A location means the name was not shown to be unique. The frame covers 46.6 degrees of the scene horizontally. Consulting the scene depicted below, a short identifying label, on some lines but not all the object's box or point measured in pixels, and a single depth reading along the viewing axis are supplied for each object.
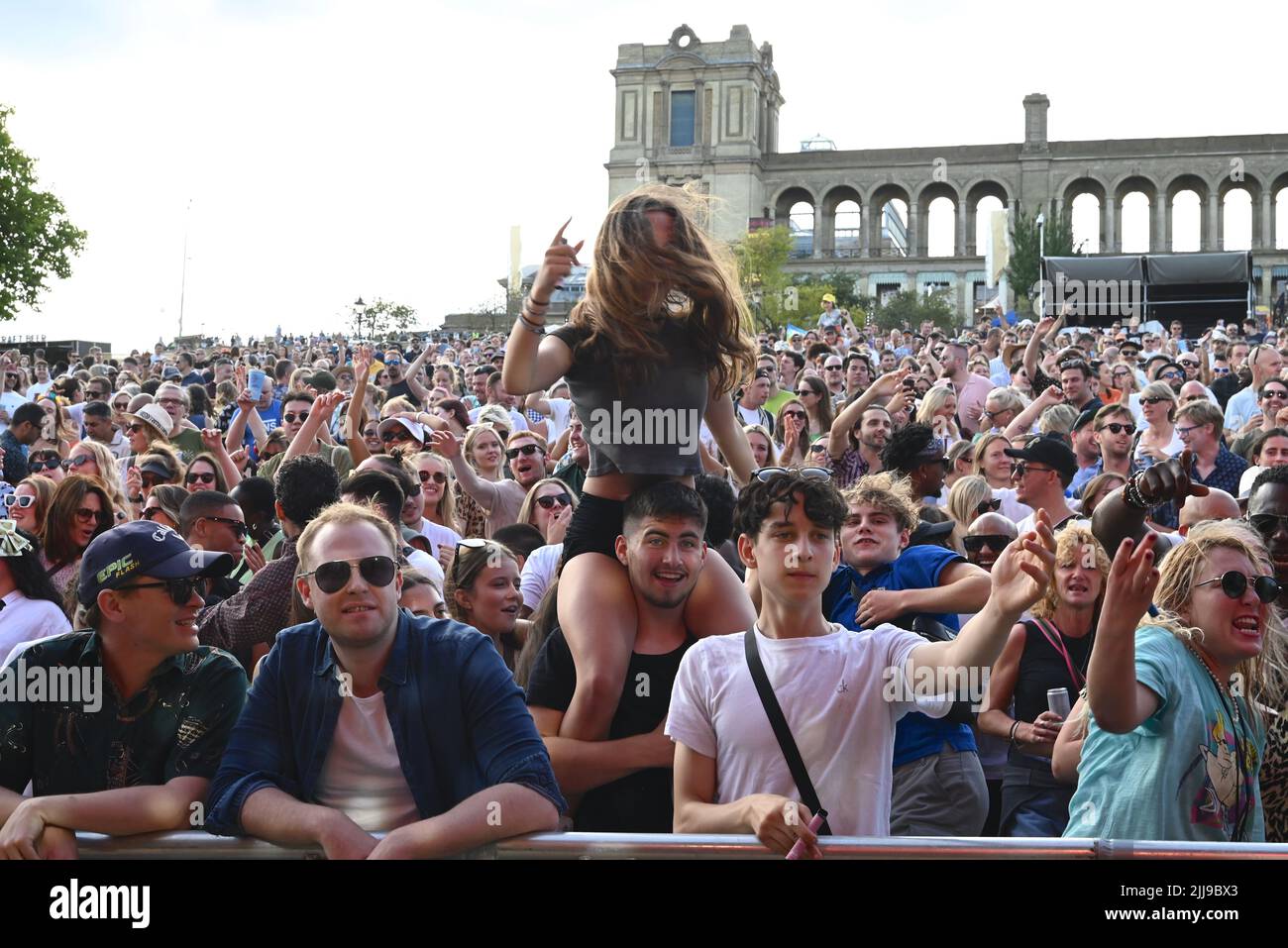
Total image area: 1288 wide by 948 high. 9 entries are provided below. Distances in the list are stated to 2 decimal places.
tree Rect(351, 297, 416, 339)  57.88
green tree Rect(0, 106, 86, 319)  49.78
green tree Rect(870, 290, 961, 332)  58.23
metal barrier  3.51
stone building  76.06
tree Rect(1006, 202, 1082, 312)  58.31
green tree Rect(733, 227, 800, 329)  57.09
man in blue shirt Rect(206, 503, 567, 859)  3.88
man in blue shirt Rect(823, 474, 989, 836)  4.98
